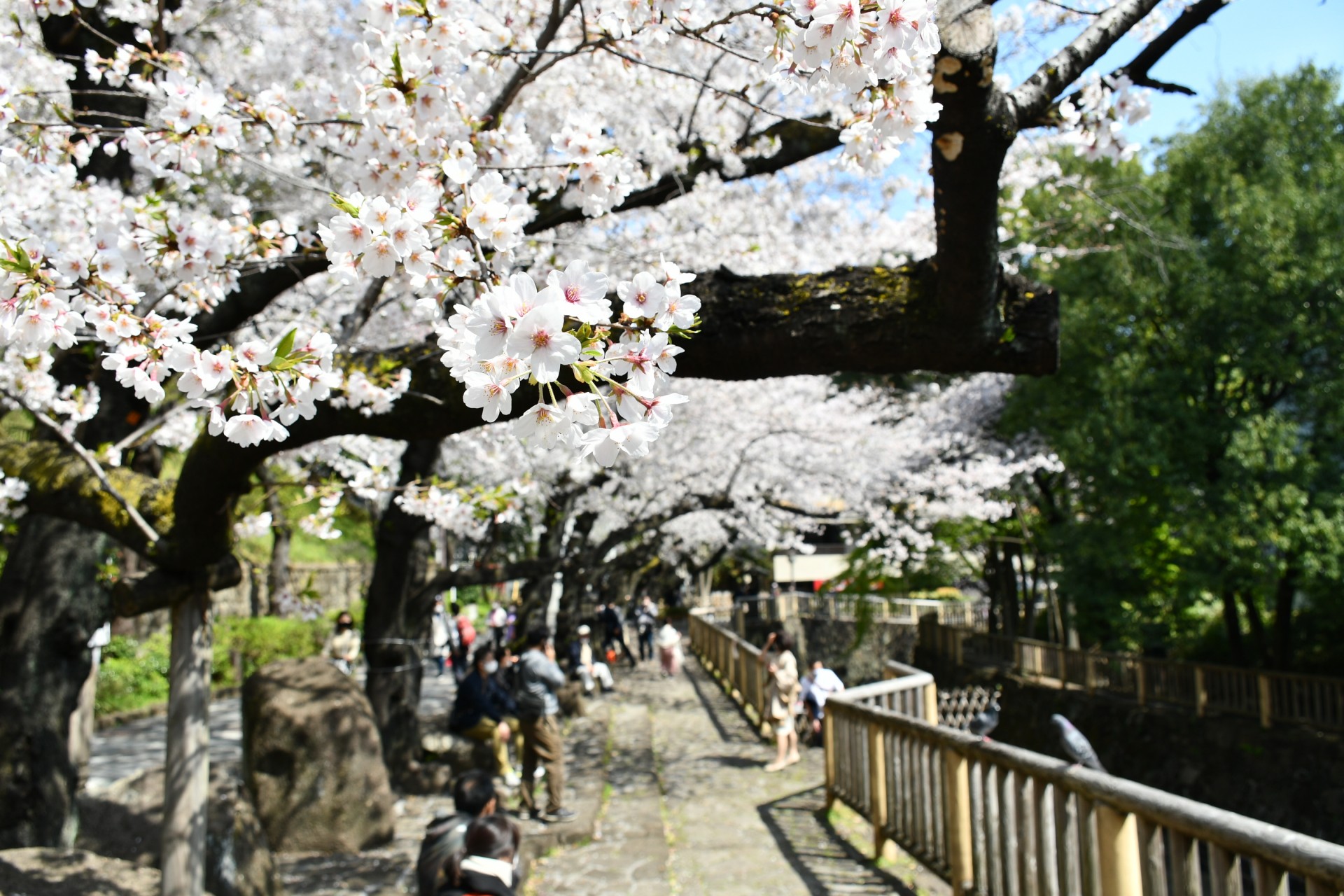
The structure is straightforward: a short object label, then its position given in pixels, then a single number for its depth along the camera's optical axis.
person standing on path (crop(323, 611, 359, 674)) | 11.78
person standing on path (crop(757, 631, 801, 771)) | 10.17
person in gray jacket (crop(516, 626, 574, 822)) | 8.12
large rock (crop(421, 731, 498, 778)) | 9.84
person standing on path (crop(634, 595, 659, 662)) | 26.92
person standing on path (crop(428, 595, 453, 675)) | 20.73
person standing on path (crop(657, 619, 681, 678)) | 20.39
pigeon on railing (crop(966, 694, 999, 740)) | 4.98
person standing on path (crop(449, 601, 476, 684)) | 17.53
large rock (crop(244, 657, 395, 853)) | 6.86
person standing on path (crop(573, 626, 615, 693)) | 15.83
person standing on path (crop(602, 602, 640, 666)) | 23.77
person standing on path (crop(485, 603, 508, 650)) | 15.80
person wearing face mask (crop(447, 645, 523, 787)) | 9.41
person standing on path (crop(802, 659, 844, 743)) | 10.45
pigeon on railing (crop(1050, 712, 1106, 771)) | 3.96
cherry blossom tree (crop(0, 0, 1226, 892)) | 2.04
